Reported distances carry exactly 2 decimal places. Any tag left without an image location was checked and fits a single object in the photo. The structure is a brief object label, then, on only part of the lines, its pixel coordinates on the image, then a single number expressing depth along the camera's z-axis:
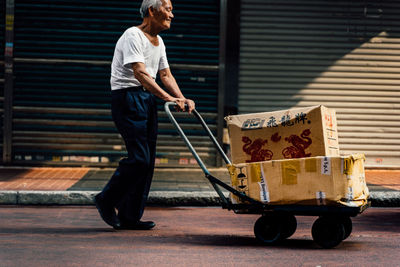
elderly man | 5.97
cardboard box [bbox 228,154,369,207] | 5.16
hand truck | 5.25
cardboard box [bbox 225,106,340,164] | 5.42
